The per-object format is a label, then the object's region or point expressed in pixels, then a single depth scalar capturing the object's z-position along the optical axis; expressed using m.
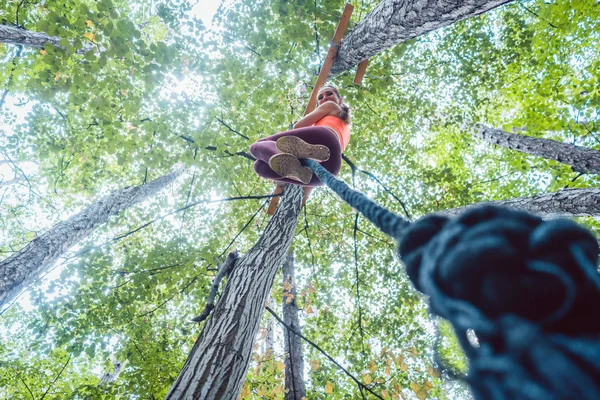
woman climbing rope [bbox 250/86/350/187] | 2.77
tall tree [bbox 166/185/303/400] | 1.94
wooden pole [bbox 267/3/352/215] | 4.02
